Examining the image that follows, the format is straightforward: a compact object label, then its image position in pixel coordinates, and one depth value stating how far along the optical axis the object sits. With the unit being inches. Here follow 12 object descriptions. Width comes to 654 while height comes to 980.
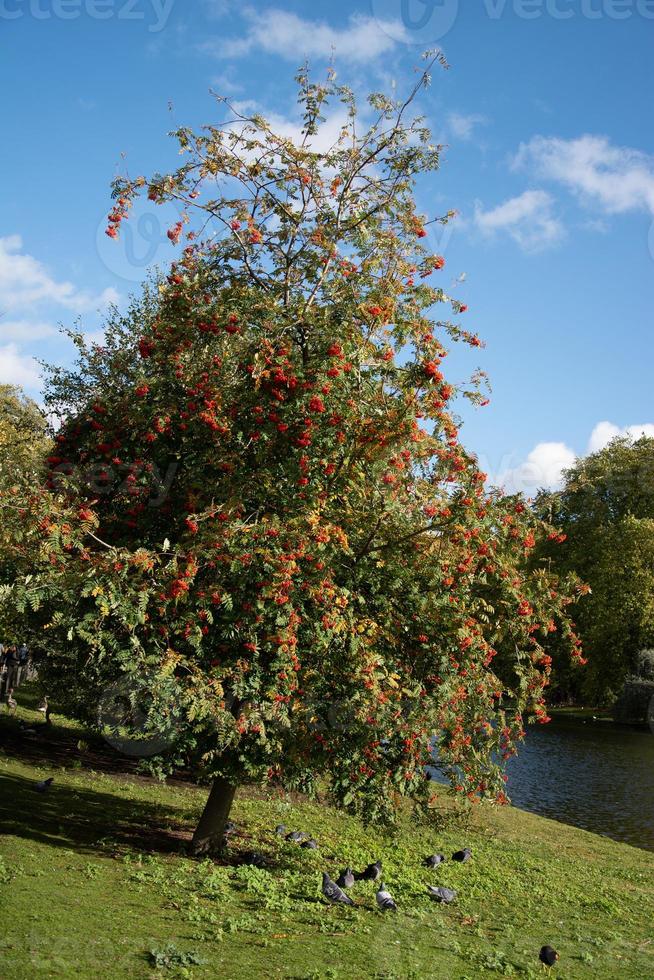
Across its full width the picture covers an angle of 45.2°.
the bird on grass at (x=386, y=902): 453.1
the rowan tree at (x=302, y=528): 401.1
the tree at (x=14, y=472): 391.9
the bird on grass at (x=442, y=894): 494.3
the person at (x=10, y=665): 1042.5
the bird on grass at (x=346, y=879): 472.7
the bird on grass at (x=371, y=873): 505.0
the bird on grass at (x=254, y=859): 510.6
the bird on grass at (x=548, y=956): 392.8
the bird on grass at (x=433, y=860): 589.9
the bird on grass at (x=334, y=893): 450.0
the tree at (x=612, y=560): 2046.0
